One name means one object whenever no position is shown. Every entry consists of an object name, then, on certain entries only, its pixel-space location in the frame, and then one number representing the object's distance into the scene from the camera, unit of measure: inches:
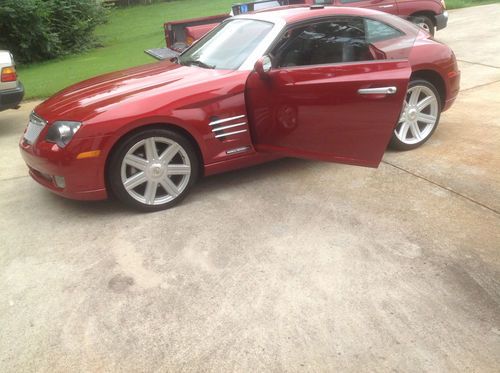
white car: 244.3
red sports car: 142.9
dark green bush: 468.1
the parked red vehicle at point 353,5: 323.5
